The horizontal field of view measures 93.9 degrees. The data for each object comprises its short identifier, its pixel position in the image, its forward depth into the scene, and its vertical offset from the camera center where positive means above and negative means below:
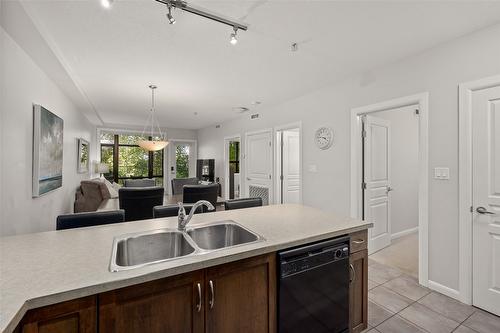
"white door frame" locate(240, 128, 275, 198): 4.62 -0.07
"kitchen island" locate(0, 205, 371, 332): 0.86 -0.46
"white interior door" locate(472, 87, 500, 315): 1.97 -0.26
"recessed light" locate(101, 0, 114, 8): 1.56 +1.10
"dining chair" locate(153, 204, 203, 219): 2.06 -0.39
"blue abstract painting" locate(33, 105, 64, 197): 2.36 +0.18
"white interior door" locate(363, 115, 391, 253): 3.19 -0.17
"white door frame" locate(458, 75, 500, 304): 2.10 -0.19
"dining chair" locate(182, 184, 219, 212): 3.13 -0.36
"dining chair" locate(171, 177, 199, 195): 4.91 -0.35
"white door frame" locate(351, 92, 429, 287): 2.41 -0.11
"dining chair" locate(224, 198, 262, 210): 2.44 -0.39
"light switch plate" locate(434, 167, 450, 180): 2.26 -0.06
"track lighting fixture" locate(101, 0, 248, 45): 1.63 +1.17
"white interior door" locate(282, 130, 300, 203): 4.57 +0.02
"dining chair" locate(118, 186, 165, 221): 2.85 -0.43
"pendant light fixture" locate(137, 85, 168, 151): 3.79 +0.42
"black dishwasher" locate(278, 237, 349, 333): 1.35 -0.74
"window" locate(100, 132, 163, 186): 7.11 +0.24
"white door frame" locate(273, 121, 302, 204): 4.25 +0.37
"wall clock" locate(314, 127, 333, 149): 3.44 +0.45
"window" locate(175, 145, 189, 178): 7.80 +0.19
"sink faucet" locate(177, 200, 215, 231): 1.56 -0.36
